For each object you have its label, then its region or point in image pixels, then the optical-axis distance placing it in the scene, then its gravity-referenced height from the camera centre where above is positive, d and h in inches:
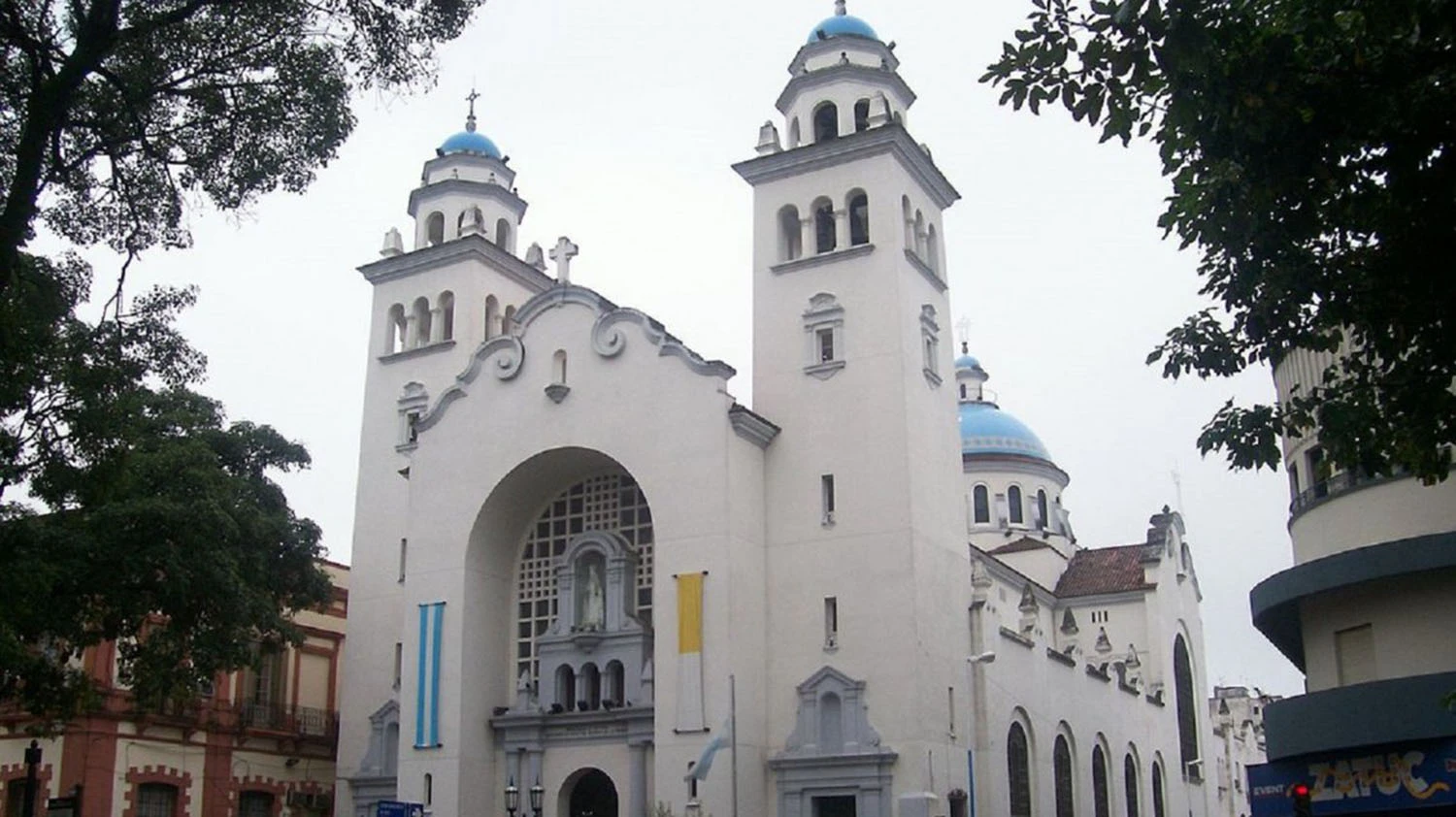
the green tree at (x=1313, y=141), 421.7 +190.4
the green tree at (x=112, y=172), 529.0 +248.2
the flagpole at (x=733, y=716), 1224.8 +69.7
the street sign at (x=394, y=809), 981.7 -0.4
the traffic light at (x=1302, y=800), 783.7 -3.2
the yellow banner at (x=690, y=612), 1264.8 +158.5
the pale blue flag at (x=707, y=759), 1220.5 +35.4
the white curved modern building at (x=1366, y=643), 960.3 +101.2
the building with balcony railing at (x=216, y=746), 1327.5 +61.9
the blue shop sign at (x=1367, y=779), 949.2 +8.4
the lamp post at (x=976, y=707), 1322.7 +79.7
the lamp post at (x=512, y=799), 1269.7 +6.8
